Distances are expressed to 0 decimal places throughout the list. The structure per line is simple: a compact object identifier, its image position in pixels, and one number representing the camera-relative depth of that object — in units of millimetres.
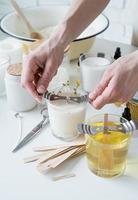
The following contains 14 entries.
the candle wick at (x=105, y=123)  909
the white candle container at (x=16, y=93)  1048
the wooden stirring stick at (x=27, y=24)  1234
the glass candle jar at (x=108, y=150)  876
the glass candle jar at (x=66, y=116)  973
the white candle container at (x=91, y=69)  1122
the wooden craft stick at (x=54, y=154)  926
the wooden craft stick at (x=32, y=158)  936
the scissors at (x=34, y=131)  977
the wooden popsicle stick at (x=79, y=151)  950
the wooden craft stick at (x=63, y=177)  896
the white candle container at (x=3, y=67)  1131
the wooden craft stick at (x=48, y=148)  956
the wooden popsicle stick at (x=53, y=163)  910
